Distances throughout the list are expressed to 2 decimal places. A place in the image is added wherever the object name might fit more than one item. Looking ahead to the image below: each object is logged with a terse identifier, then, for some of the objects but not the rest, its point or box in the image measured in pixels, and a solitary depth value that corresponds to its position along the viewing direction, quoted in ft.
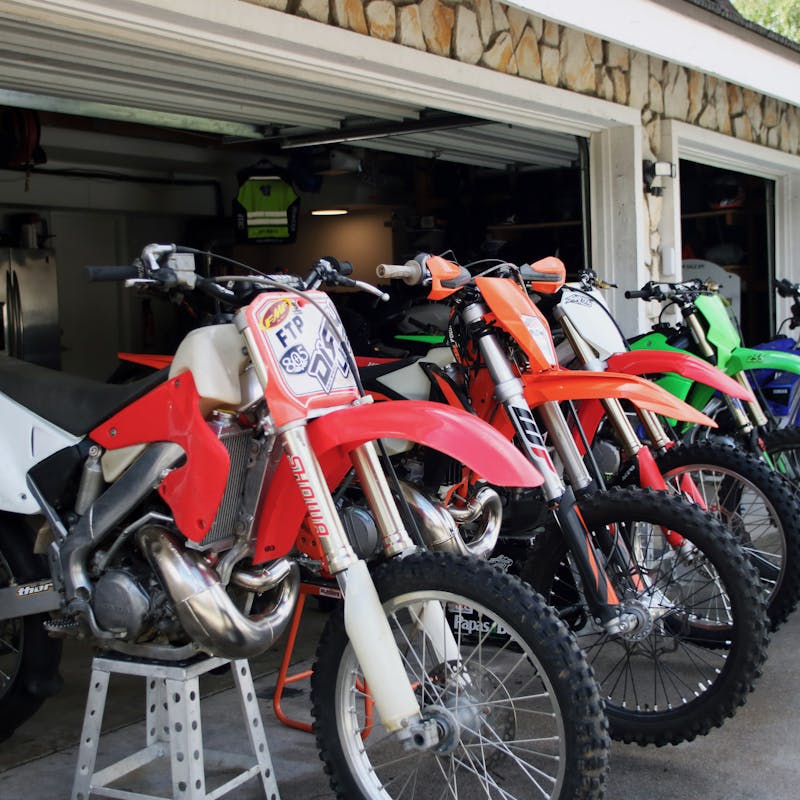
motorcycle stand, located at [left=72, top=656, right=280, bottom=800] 9.42
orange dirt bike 10.80
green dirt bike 16.30
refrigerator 28.66
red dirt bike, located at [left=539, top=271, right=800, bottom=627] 13.33
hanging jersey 27.55
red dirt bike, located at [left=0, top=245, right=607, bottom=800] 8.58
